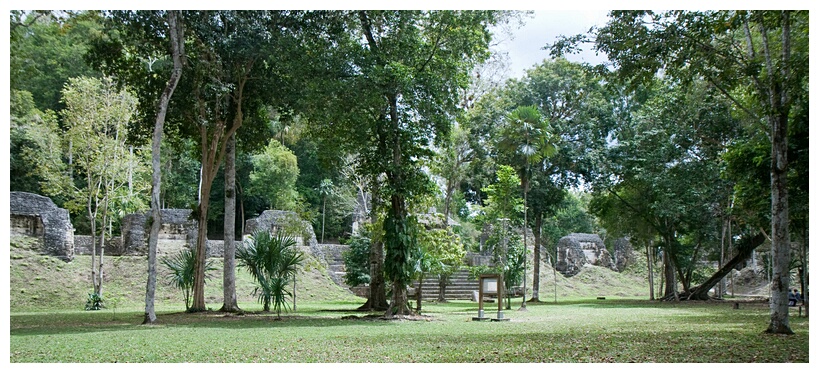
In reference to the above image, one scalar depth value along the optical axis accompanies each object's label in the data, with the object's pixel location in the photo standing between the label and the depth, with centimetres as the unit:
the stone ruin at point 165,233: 2342
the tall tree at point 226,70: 1473
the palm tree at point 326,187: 3566
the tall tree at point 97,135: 1891
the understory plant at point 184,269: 1554
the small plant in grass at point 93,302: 1730
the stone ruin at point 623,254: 3622
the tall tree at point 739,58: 916
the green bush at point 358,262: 2328
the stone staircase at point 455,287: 2542
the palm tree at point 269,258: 1434
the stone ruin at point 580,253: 3450
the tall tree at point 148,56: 1202
